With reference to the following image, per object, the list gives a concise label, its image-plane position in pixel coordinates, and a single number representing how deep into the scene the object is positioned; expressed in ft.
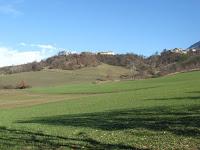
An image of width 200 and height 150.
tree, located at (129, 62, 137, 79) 497.54
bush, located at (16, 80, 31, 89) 448.24
